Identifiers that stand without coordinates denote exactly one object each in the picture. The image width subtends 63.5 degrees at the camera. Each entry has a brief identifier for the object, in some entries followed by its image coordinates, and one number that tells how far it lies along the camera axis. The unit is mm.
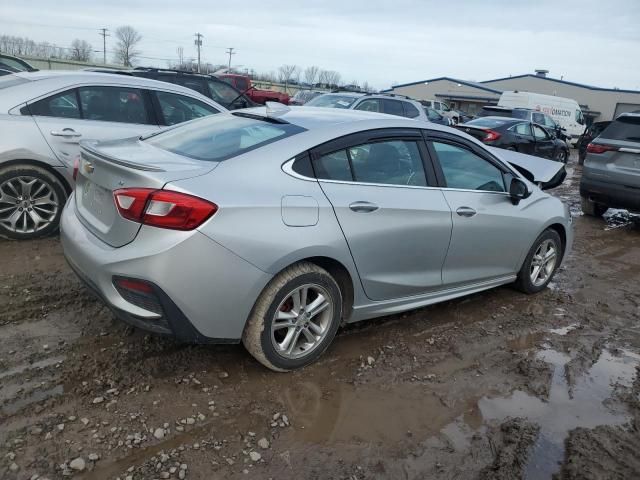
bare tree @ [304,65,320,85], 95412
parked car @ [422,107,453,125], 16697
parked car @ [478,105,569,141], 19844
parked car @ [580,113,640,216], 7633
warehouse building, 45938
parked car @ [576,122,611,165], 14836
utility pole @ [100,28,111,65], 69388
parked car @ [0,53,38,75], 15069
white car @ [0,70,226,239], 4949
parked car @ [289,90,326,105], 20067
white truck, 28656
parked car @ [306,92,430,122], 12062
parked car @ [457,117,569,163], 12570
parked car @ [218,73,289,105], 19438
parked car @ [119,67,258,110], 10664
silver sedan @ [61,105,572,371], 2719
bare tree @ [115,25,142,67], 73762
